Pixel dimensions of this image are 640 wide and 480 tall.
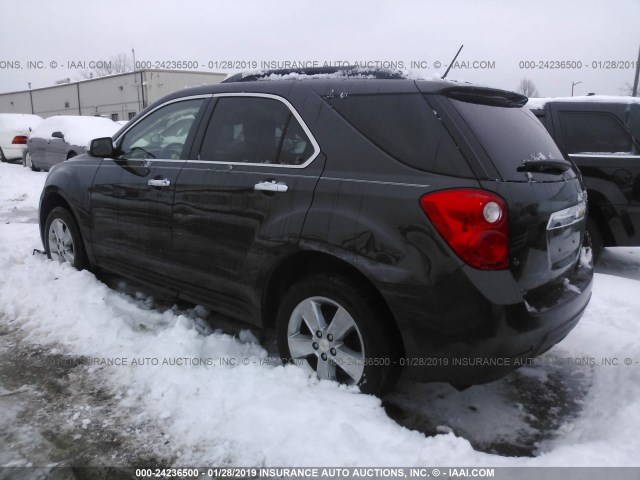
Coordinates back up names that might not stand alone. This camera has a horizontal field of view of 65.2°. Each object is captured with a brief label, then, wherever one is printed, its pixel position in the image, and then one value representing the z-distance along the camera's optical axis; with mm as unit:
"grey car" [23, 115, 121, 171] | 12211
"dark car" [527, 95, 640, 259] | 4988
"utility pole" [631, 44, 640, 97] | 17984
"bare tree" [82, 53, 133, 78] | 67669
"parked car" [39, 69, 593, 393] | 2260
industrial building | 28078
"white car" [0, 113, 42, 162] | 16734
